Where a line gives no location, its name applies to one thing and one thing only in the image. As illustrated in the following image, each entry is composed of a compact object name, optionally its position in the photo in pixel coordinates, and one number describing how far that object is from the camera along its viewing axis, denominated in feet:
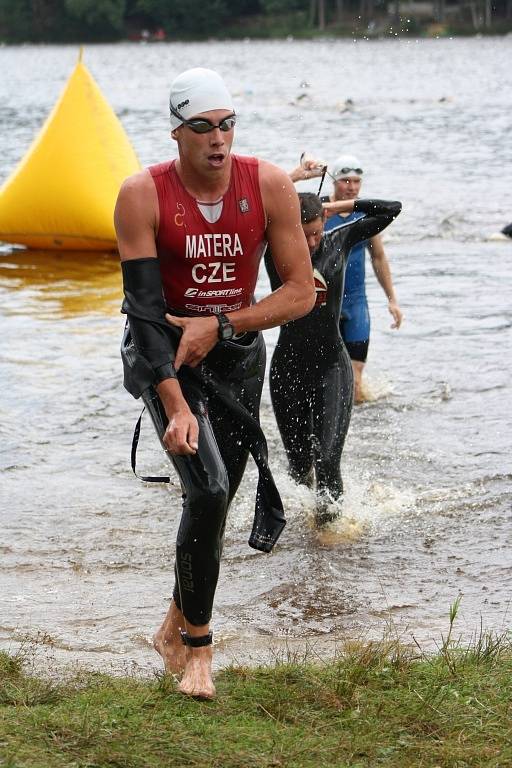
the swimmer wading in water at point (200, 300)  27.04
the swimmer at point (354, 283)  54.85
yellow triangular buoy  94.73
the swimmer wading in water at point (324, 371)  42.83
